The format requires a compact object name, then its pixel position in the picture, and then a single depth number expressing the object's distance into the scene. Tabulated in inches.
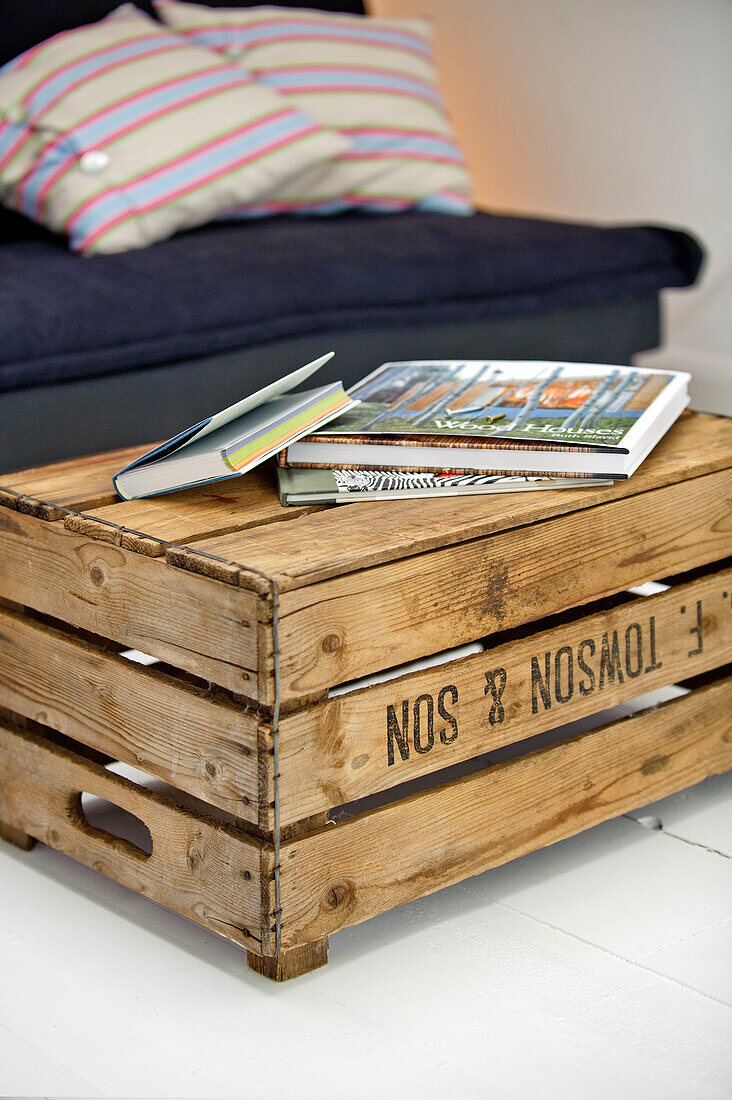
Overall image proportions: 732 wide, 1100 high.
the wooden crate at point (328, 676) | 72.9
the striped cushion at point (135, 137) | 113.1
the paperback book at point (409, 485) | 78.4
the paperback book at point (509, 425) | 78.1
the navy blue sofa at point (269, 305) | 98.3
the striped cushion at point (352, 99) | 132.3
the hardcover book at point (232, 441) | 76.5
